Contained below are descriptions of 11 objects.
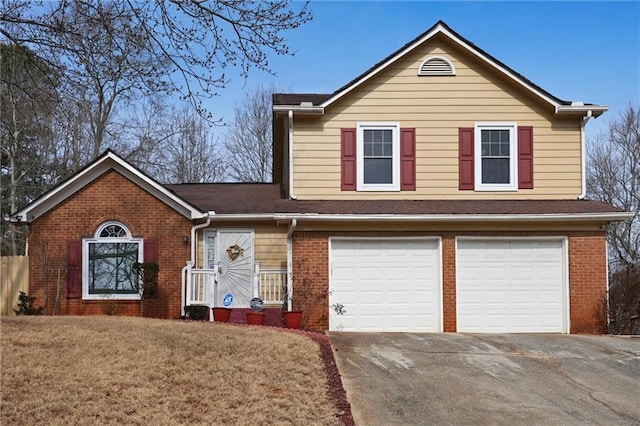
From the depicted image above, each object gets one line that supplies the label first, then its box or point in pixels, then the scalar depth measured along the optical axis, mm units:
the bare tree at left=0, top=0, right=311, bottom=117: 9820
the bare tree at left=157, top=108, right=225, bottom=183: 35562
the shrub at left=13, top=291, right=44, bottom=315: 15734
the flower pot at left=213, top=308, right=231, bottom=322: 14867
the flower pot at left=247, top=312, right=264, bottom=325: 14508
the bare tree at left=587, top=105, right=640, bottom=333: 32719
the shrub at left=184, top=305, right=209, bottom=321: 15164
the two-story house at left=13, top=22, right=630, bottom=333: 15891
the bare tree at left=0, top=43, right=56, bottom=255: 26516
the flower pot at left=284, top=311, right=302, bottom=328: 14680
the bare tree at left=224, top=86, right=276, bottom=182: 35219
